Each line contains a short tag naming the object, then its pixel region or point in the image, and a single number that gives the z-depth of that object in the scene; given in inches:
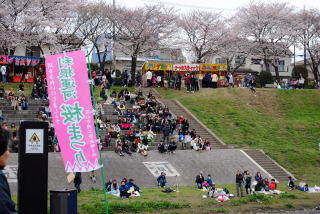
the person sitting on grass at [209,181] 926.3
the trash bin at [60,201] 518.6
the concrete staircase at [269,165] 1153.4
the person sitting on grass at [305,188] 917.3
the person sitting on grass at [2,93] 1330.0
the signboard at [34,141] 499.8
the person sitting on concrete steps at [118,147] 1133.3
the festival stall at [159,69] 1791.3
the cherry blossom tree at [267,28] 2379.4
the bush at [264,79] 2142.0
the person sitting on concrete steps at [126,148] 1148.1
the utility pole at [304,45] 2507.4
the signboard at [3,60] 1606.8
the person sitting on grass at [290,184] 957.8
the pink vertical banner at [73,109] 503.5
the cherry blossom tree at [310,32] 2498.8
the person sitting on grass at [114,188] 830.5
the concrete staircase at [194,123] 1358.3
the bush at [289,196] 794.2
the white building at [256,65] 2861.7
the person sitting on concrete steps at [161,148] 1182.3
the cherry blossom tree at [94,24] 2095.2
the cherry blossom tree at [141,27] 2068.2
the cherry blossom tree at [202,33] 2327.8
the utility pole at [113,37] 2095.2
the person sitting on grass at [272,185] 899.7
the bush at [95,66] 2340.1
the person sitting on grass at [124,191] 774.8
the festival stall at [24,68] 1635.1
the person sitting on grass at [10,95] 1310.3
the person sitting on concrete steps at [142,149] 1150.9
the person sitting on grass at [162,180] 979.9
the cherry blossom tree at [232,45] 2354.8
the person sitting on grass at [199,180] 957.1
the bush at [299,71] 2492.4
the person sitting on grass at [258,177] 957.8
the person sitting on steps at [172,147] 1189.1
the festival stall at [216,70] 1823.3
